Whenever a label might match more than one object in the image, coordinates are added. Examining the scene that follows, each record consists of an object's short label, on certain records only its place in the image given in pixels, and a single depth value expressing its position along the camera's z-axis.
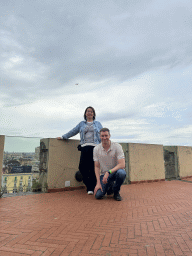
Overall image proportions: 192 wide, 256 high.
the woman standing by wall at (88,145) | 4.57
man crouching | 3.89
